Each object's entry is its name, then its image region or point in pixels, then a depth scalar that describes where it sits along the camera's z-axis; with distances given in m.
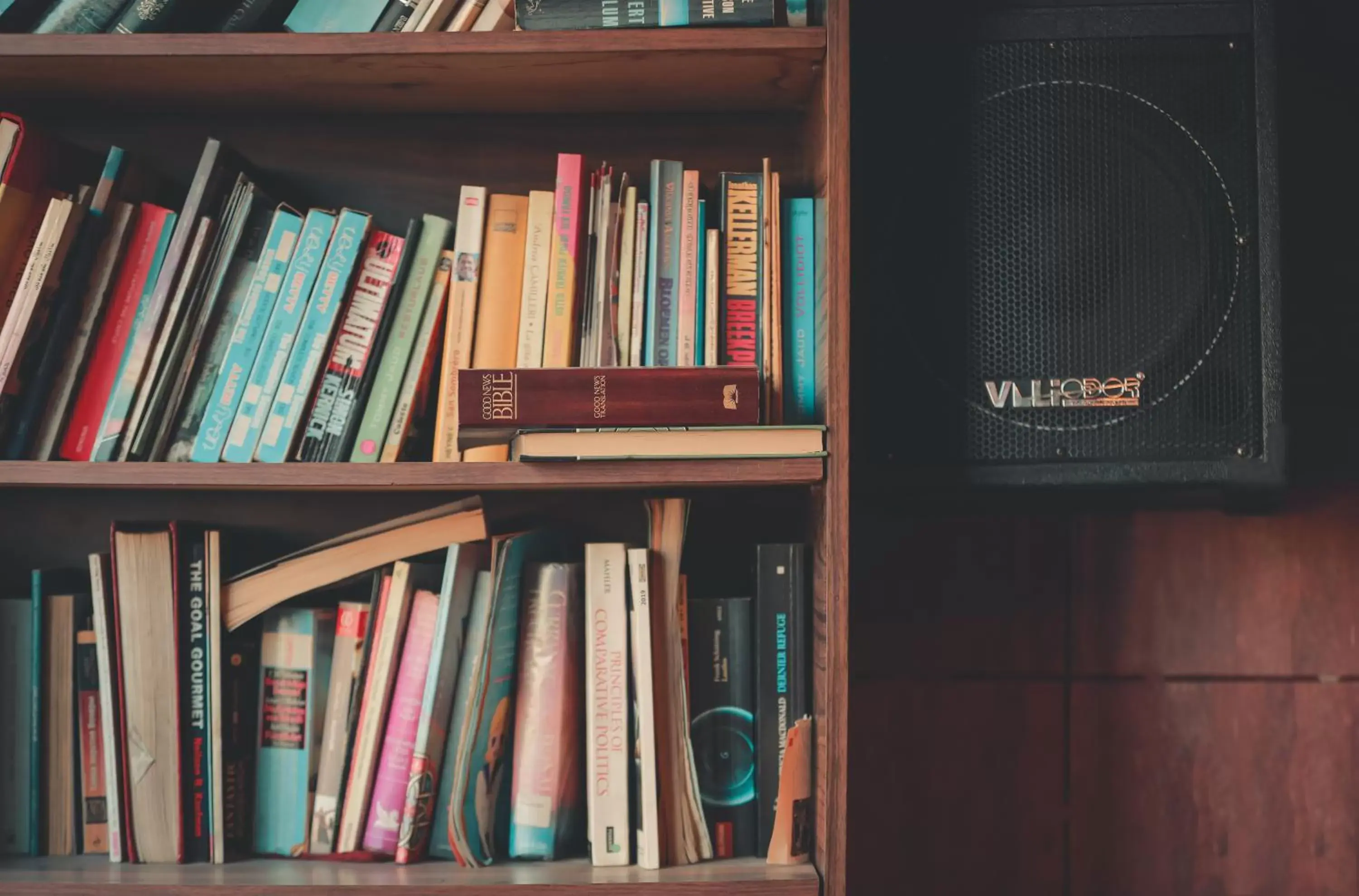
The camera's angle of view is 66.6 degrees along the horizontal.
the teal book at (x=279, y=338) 1.02
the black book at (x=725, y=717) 1.01
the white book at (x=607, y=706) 0.98
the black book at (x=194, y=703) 1.01
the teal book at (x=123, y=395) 1.02
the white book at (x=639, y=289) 1.03
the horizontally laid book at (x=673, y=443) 0.94
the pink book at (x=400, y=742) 1.02
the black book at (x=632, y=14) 0.96
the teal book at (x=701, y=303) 1.03
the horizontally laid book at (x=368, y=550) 1.05
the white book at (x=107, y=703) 1.00
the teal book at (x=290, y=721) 1.05
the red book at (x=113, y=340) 1.03
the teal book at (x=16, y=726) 1.05
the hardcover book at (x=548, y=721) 1.01
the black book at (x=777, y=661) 1.01
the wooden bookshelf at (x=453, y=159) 0.94
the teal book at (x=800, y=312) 1.02
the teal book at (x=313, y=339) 1.02
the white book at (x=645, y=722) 0.98
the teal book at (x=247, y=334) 1.02
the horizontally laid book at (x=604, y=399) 0.95
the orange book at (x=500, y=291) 1.05
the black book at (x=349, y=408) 1.03
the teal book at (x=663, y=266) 1.02
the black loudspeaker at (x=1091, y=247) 0.96
